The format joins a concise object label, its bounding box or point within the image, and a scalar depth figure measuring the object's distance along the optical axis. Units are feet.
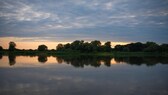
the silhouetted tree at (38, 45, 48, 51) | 195.96
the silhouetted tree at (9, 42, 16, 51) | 192.27
